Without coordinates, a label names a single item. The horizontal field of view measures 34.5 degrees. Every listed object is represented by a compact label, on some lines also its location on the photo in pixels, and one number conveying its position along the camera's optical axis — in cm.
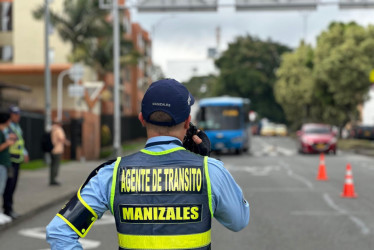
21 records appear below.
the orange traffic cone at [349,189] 1256
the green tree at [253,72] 7600
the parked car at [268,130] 7494
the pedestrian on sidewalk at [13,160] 935
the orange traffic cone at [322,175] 1677
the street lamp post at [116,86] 2578
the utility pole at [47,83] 2156
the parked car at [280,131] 7669
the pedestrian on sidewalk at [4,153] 871
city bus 3145
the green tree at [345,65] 4191
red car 3066
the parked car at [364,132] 4462
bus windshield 3206
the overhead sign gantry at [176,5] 2178
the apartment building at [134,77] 5400
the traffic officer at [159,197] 244
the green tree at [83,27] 3456
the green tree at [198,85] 12693
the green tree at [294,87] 6556
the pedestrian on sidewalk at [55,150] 1418
